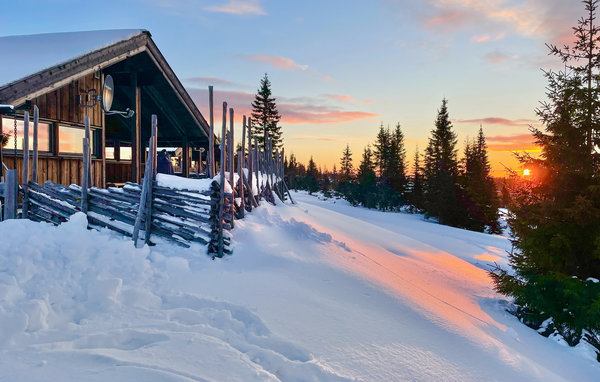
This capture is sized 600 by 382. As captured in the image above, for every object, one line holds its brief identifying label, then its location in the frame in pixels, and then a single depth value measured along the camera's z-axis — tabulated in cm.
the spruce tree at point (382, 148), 5187
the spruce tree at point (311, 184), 5175
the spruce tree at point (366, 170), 3719
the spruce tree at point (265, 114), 4866
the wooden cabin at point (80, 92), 888
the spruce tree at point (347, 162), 6975
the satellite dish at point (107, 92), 1077
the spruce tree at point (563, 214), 656
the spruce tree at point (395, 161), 3578
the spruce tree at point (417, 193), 3325
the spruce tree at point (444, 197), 2659
